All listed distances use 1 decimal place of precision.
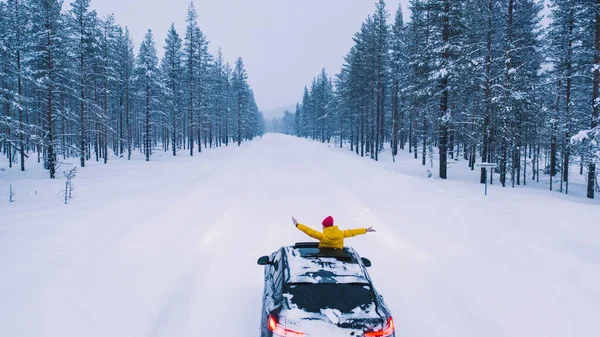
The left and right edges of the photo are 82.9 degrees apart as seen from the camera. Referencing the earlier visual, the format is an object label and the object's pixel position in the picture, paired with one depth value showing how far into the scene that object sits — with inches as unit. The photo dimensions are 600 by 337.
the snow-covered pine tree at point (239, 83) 2674.7
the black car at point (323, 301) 142.6
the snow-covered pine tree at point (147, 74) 1358.3
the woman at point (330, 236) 209.2
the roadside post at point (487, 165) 619.7
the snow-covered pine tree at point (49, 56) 941.8
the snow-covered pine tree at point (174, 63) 1569.9
